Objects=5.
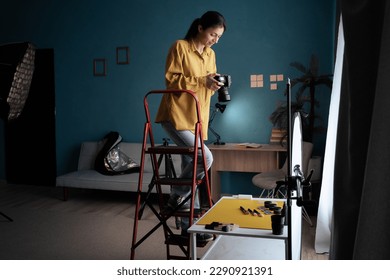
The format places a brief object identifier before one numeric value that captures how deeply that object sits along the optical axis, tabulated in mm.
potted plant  4574
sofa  4895
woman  2750
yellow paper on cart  2010
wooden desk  4730
